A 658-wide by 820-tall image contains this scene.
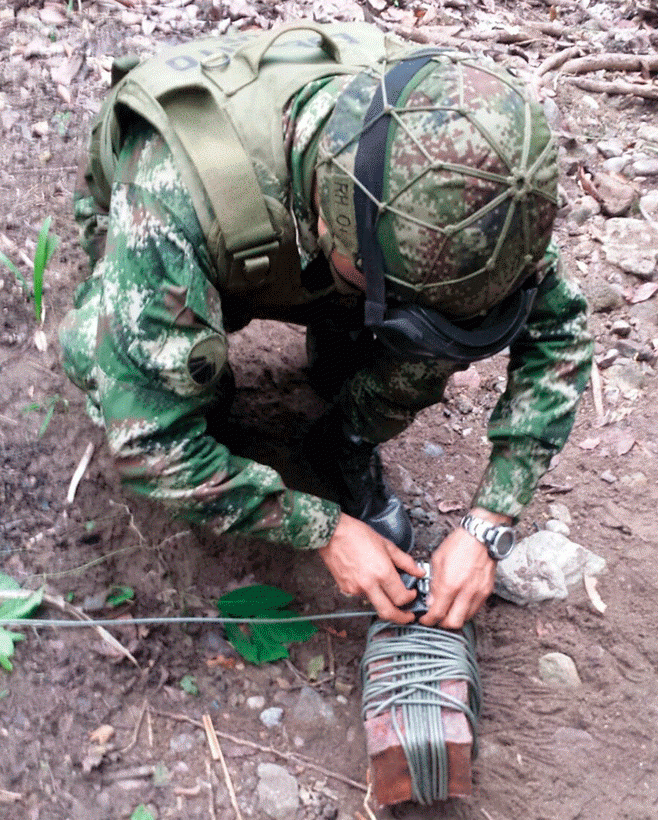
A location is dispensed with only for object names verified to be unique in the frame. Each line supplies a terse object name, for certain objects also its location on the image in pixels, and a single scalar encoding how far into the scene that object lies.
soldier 1.76
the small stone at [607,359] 3.46
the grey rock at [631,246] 3.72
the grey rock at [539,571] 2.74
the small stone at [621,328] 3.53
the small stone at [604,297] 3.64
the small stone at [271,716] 2.51
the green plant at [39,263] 2.99
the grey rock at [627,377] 3.38
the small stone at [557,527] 2.96
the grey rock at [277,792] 2.33
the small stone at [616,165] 4.15
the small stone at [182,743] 2.40
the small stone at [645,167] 4.11
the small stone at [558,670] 2.61
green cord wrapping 2.18
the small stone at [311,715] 2.51
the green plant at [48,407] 2.90
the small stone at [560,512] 3.01
